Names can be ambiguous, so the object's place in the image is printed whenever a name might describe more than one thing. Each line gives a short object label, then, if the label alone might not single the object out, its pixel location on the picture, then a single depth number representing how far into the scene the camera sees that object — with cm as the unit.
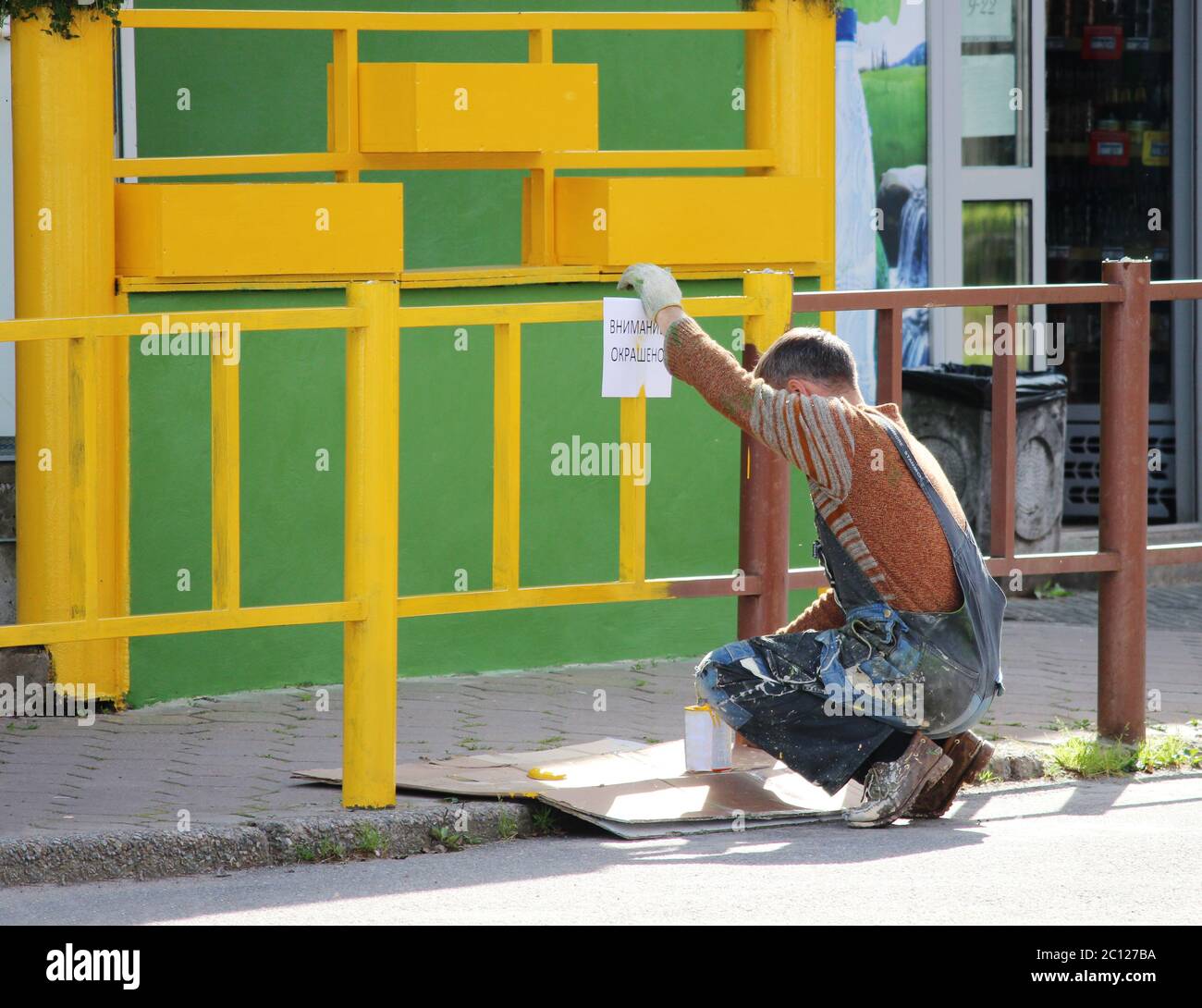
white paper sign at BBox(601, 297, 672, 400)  1156
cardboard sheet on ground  1132
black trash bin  1928
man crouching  1102
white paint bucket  1210
